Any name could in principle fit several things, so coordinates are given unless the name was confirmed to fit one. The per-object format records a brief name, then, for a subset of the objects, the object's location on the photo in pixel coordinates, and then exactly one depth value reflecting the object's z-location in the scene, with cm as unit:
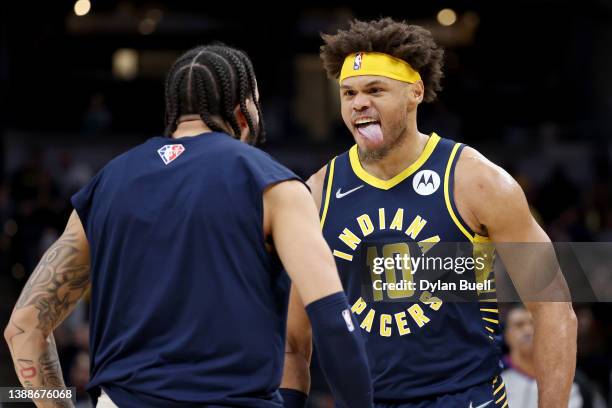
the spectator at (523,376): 1412
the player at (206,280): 582
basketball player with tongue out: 836
